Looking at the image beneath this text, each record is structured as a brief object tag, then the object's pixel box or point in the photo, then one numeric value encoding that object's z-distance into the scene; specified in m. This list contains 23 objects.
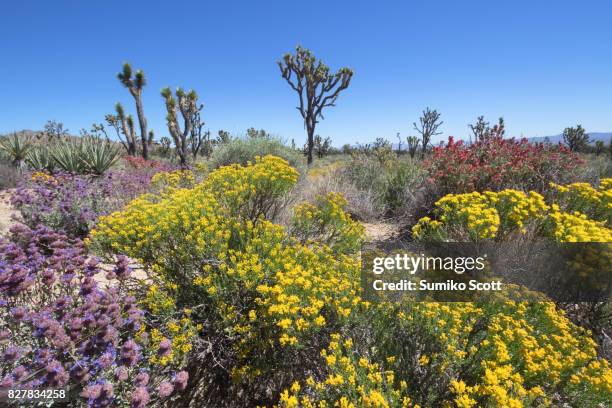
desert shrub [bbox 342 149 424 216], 8.06
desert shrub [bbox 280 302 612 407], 2.19
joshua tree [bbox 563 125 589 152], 35.94
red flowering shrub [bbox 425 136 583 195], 6.43
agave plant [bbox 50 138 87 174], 9.96
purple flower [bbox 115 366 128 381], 1.93
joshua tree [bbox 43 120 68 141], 39.73
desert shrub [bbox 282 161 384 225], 7.80
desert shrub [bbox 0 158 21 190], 9.60
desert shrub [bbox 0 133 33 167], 11.88
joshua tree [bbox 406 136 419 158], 30.92
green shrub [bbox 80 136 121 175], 10.34
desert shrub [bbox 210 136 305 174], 10.93
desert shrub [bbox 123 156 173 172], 12.00
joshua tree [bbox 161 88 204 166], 17.84
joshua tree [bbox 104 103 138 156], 24.97
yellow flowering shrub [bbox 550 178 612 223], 4.55
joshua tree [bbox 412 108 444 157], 28.16
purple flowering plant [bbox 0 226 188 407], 1.89
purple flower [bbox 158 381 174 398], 1.93
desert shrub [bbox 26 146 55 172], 10.40
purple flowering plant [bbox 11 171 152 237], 5.59
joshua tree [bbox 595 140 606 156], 37.44
